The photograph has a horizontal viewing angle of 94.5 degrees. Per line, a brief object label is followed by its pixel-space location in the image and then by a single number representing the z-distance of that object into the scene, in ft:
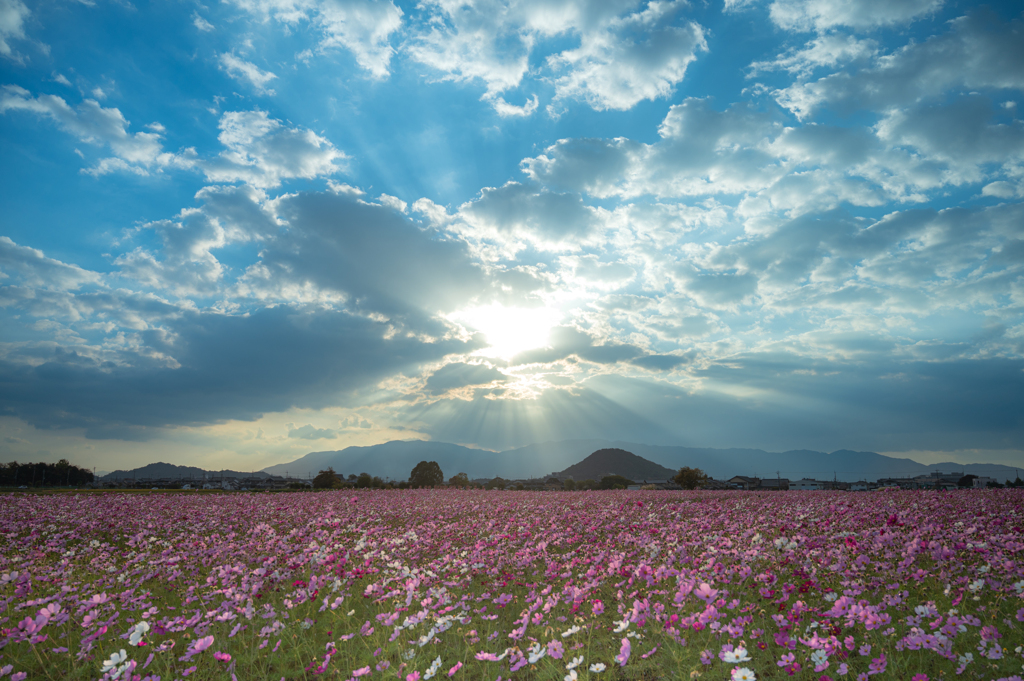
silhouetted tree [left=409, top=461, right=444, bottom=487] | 161.68
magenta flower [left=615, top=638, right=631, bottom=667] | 12.60
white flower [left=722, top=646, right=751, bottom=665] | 11.89
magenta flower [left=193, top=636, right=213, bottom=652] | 14.11
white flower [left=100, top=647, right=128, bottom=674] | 13.58
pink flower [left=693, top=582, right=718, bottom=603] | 15.06
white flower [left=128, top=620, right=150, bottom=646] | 13.45
